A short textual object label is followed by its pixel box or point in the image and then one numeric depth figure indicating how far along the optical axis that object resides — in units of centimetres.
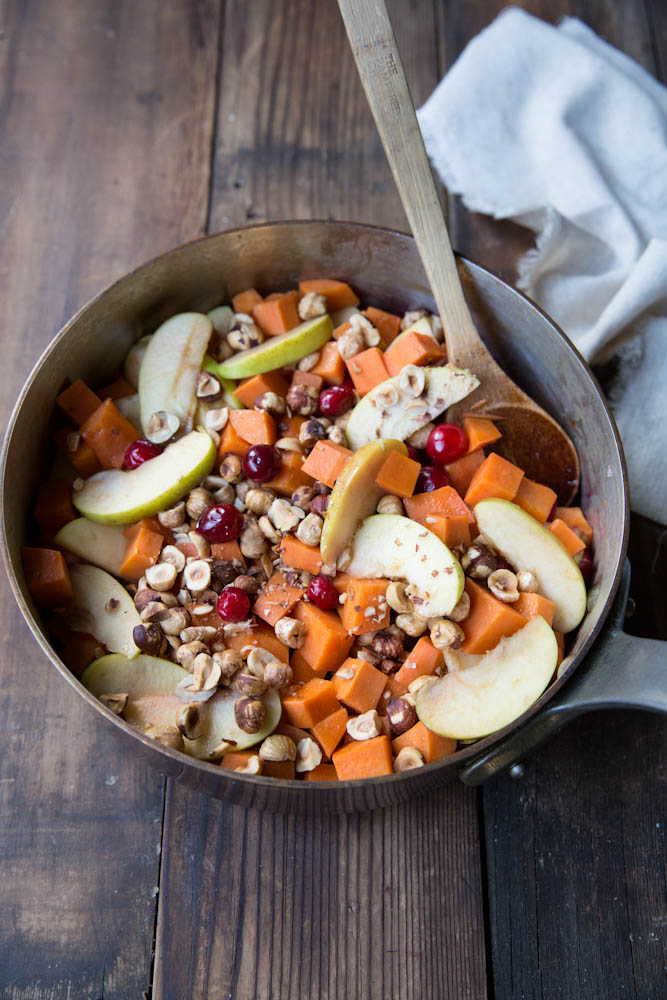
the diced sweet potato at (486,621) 64
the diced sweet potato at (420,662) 64
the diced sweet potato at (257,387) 70
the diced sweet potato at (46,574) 65
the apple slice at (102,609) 65
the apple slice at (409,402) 68
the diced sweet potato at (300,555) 66
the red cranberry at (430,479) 67
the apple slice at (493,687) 62
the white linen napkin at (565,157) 75
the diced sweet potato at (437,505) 66
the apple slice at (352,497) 64
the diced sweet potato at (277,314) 71
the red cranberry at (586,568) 67
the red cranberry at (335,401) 69
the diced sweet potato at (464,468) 68
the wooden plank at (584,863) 65
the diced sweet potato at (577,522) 68
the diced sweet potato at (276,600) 65
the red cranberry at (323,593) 65
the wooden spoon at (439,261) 65
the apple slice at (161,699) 63
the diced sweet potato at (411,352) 68
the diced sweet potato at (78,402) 68
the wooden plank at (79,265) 65
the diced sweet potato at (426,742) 63
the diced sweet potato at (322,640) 64
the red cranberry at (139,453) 68
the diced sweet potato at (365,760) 63
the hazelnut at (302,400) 69
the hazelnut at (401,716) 63
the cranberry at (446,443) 67
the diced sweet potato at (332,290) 71
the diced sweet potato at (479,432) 68
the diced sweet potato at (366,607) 65
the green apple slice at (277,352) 70
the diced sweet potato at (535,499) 68
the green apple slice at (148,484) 67
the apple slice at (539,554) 65
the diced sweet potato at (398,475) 66
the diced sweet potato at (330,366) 70
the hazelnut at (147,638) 64
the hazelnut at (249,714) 62
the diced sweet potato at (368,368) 69
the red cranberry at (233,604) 65
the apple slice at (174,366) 69
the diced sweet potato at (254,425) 68
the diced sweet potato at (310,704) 64
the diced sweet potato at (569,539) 67
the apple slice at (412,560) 64
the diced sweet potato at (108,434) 68
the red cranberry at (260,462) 67
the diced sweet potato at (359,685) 64
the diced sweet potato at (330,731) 64
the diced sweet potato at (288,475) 68
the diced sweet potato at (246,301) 72
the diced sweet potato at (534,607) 64
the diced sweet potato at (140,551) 67
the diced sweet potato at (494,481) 67
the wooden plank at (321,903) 65
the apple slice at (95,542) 67
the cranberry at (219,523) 66
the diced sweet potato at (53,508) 67
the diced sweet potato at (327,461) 66
